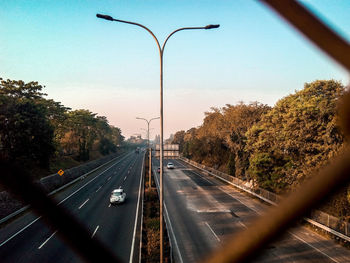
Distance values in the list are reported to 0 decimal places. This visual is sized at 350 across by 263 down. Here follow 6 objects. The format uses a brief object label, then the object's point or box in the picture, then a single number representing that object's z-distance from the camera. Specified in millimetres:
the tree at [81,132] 63378
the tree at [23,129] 30172
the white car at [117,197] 27453
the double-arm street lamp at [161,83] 13048
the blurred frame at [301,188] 737
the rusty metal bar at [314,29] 926
